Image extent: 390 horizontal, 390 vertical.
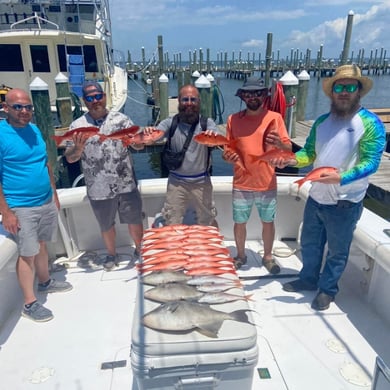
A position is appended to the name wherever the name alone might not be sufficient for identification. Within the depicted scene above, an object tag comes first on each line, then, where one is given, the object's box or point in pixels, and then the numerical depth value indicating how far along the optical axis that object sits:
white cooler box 1.69
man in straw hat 2.48
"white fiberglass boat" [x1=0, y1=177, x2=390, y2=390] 1.73
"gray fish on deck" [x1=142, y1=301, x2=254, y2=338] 1.75
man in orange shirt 3.02
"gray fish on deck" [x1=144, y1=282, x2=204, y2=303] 1.97
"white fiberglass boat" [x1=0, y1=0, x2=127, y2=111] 13.69
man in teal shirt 2.65
